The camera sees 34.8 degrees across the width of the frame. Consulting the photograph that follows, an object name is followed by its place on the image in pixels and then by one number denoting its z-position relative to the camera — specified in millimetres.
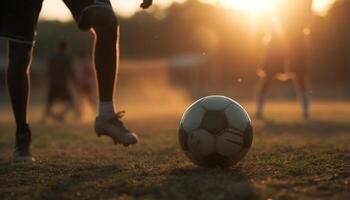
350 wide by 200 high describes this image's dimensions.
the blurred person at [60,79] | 12758
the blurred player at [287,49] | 9852
